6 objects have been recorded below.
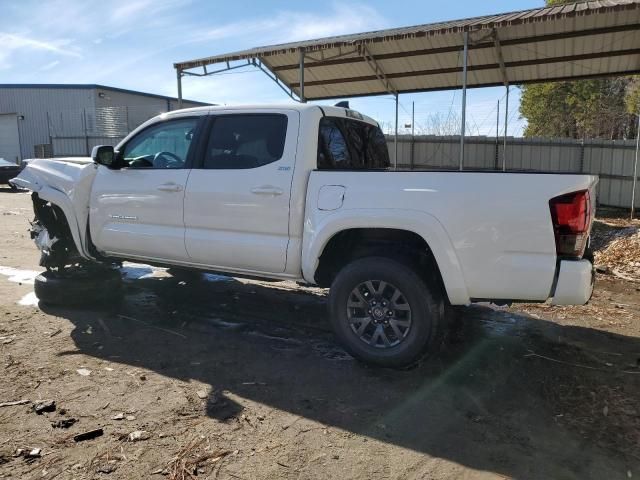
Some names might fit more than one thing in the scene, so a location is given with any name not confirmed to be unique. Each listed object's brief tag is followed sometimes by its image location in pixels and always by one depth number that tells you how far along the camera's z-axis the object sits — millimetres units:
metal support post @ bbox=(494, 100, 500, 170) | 14477
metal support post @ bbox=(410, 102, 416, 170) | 16225
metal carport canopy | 9391
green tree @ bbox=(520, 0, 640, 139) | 23438
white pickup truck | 3572
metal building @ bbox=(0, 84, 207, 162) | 32125
